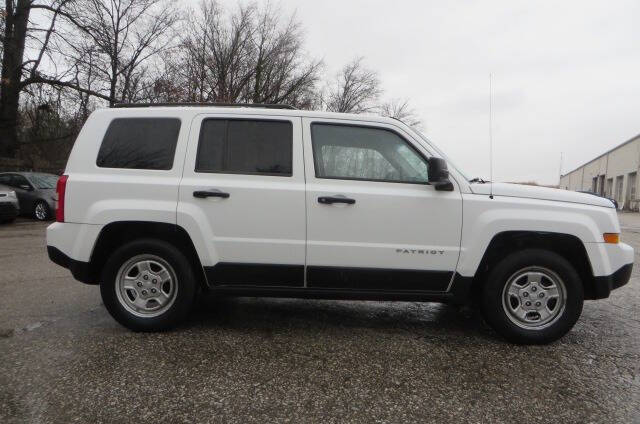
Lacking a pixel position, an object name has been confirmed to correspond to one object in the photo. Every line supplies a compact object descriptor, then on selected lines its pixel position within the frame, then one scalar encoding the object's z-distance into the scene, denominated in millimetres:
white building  36375
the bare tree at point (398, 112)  38375
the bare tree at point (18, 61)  17453
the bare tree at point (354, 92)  37156
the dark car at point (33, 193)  13273
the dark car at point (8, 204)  11781
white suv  3529
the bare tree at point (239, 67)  25250
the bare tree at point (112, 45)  17906
